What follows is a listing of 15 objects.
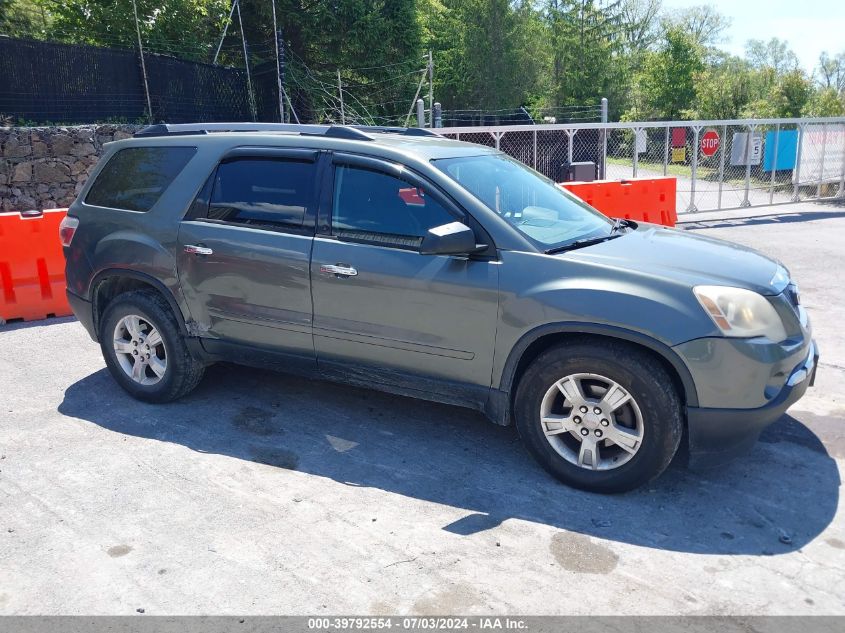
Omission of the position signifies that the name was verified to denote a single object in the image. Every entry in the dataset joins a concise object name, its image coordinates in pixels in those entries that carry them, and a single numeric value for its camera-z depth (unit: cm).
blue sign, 1708
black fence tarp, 1336
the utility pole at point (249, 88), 1825
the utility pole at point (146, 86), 1489
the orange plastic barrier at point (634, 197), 1086
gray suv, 375
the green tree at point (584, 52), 5375
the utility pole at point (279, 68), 1690
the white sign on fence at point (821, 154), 1706
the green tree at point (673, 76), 4884
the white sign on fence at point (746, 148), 1644
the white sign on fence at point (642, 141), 1544
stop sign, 1680
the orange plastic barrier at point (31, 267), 759
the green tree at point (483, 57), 4628
